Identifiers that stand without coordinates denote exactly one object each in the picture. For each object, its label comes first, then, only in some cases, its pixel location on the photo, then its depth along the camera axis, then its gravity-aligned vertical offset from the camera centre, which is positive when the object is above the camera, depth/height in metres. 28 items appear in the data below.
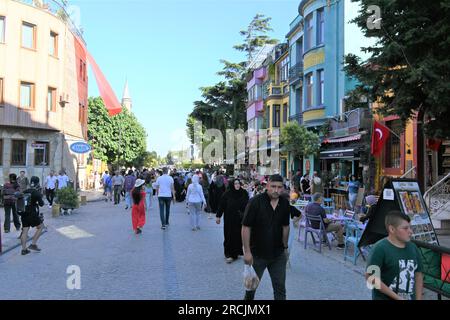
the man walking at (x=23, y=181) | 19.81 -0.37
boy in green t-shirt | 3.85 -0.75
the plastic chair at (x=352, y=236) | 8.91 -1.24
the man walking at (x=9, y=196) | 12.55 -0.63
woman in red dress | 12.82 -0.98
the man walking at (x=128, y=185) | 20.67 -0.52
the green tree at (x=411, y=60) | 9.89 +2.72
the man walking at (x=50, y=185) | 20.84 -0.55
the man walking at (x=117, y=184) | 23.62 -0.55
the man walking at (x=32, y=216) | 9.80 -0.93
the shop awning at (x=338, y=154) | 20.22 +1.03
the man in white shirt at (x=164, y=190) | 13.43 -0.47
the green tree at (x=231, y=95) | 46.03 +8.01
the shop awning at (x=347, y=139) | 20.47 +1.74
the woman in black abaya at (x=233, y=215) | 9.08 -0.82
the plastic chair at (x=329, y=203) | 14.16 -1.04
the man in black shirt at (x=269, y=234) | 5.03 -0.65
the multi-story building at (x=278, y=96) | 35.12 +6.24
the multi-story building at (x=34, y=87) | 26.27 +5.16
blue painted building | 25.27 +6.46
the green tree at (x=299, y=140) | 24.20 +1.87
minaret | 150.05 +25.21
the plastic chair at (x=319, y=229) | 10.20 -1.21
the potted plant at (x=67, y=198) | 17.88 -0.98
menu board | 7.77 -0.56
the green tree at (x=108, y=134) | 57.81 +5.16
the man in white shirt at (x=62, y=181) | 20.58 -0.36
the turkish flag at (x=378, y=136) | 17.30 +1.49
